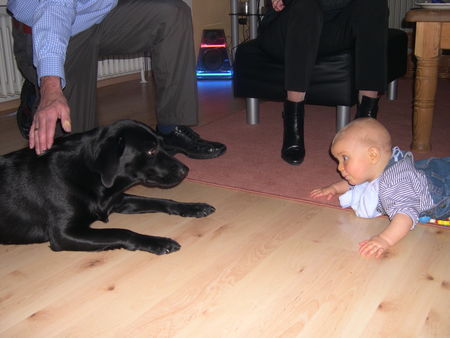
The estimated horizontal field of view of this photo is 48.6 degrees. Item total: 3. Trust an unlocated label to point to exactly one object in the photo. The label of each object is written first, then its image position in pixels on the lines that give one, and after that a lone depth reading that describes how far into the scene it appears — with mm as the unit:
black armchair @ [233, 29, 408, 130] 2457
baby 1500
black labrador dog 1474
